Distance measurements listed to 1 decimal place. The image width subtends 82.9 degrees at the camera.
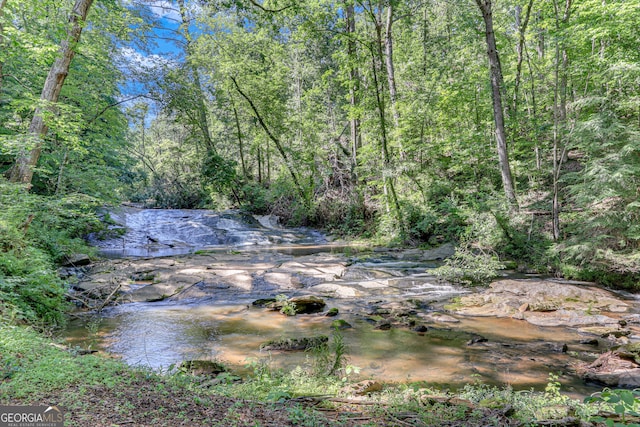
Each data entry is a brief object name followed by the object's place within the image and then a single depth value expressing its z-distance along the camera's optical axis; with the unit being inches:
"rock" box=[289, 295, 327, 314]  305.6
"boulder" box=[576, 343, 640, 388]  167.3
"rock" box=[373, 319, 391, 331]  259.7
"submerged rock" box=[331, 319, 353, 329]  262.3
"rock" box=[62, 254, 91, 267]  394.9
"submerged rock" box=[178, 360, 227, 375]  176.6
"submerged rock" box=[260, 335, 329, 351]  219.6
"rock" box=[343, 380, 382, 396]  150.5
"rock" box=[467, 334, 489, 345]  231.3
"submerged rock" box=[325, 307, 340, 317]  295.5
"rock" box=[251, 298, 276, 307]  325.2
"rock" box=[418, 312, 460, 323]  275.8
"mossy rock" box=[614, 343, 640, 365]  186.9
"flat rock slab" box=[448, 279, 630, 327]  271.9
